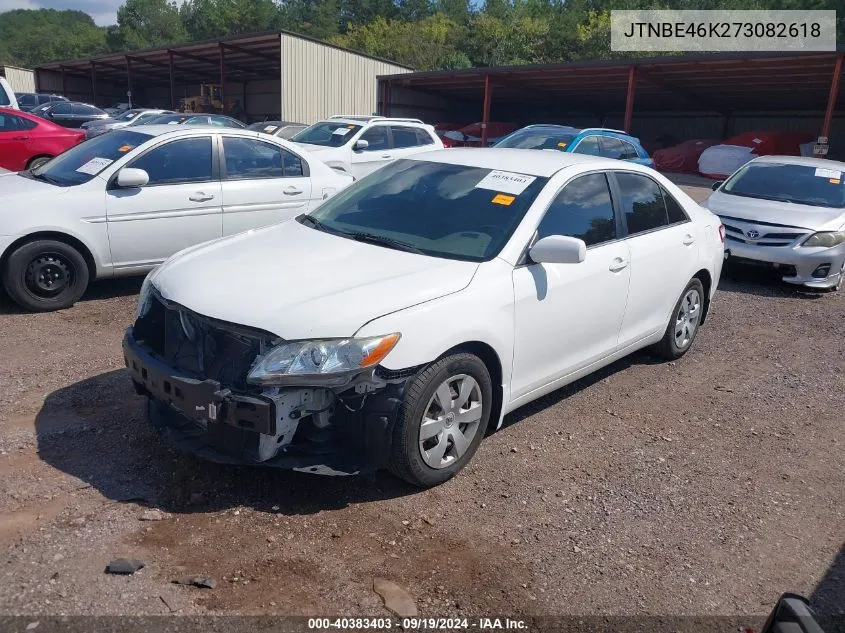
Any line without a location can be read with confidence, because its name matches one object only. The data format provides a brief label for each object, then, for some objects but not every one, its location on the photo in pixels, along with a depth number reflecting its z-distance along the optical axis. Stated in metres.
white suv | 12.81
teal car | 13.95
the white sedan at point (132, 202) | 6.21
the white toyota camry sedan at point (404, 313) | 3.32
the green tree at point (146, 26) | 92.12
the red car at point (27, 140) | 12.57
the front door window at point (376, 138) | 13.17
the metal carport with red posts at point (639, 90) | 21.72
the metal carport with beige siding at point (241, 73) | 28.48
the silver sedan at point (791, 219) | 8.51
